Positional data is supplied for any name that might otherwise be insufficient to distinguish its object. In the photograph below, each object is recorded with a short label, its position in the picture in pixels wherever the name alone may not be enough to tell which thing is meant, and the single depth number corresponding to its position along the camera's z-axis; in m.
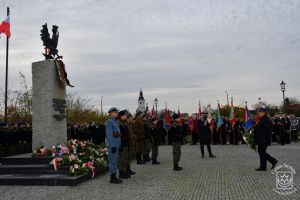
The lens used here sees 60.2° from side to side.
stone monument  8.75
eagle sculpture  9.30
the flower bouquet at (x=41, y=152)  8.13
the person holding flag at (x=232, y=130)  16.29
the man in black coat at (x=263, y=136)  7.92
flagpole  13.16
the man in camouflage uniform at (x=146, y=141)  10.48
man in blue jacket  6.97
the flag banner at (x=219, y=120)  16.08
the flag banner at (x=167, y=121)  14.31
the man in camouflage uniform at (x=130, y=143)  7.78
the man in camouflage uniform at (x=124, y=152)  7.44
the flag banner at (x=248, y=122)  10.92
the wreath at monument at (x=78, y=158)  7.36
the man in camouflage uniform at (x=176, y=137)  8.39
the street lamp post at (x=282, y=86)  20.10
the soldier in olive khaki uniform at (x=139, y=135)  9.83
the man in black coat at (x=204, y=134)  10.93
